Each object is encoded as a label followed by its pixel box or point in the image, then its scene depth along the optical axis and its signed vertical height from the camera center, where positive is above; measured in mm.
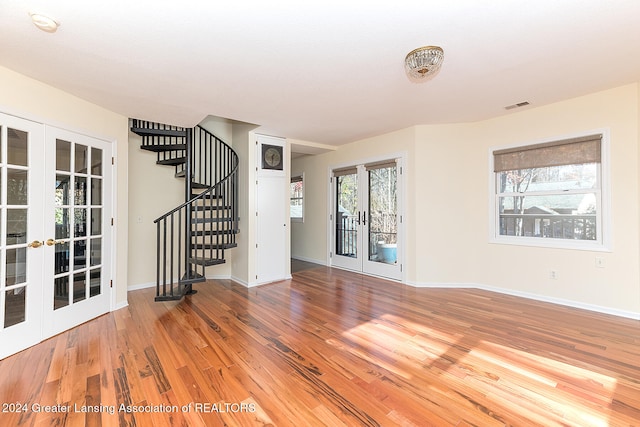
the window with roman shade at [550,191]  3352 +291
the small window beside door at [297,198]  6866 +380
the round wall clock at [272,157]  4785 +984
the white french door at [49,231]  2434 -179
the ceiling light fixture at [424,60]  2176 +1228
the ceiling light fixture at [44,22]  1772 +1249
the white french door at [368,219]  4938 -113
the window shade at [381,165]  4847 +874
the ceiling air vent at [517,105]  3490 +1387
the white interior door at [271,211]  4714 +36
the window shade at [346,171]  5551 +862
